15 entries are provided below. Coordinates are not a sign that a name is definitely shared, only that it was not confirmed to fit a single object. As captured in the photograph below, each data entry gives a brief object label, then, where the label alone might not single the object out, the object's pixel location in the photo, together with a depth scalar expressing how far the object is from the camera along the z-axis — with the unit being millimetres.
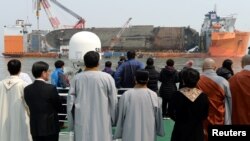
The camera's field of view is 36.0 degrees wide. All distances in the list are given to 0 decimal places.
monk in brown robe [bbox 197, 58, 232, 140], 4527
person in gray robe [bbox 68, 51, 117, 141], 4309
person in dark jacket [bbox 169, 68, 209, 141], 4133
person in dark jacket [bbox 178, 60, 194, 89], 7477
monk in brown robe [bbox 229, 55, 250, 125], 4539
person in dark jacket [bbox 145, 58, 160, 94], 7605
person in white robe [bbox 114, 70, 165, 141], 4340
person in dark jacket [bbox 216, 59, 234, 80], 6508
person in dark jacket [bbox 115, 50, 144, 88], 7578
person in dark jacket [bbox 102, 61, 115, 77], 8406
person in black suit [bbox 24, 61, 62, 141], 4387
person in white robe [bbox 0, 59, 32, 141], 4602
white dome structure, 9516
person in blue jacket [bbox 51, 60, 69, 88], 7418
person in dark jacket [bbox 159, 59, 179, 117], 7725
